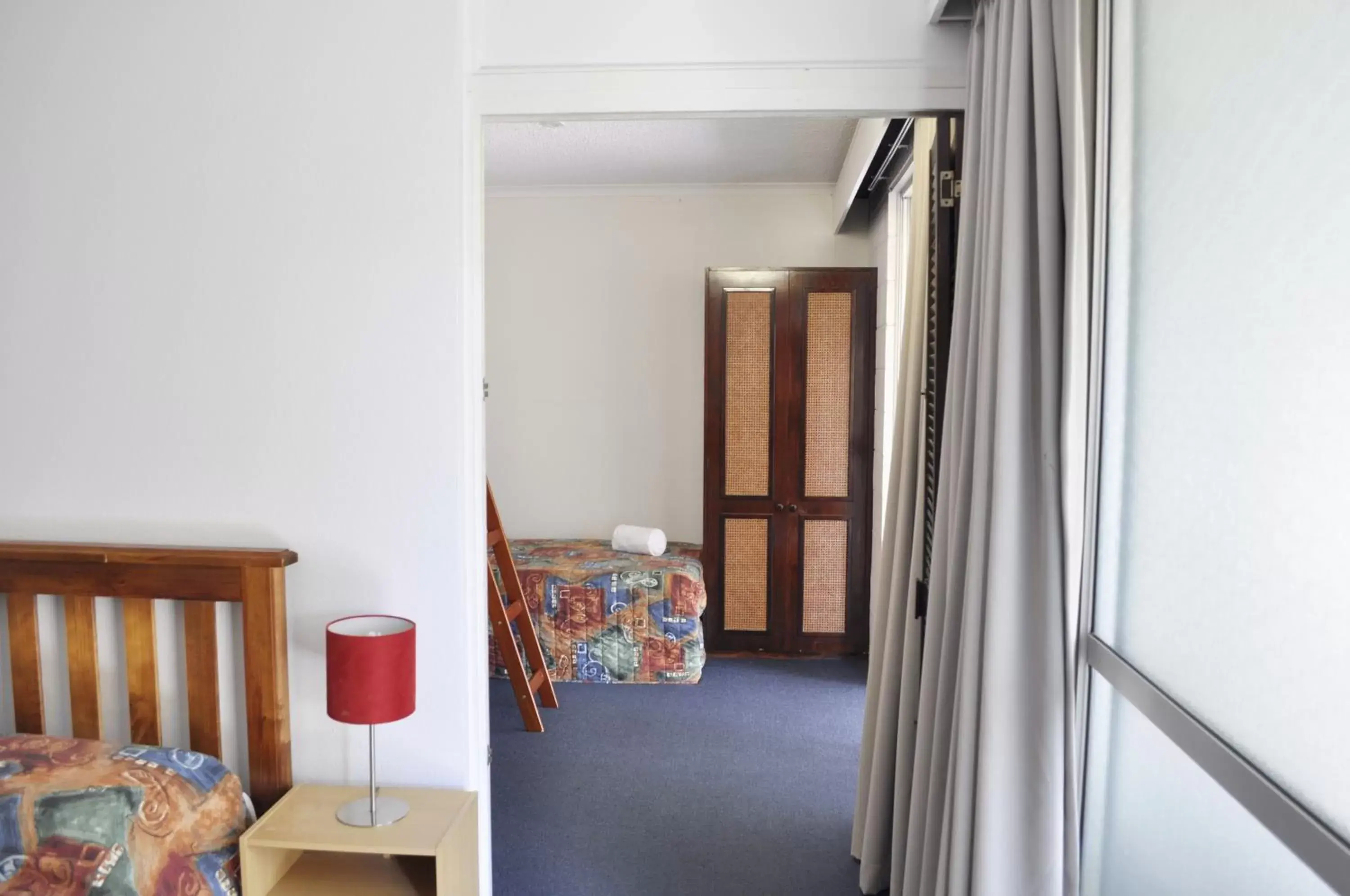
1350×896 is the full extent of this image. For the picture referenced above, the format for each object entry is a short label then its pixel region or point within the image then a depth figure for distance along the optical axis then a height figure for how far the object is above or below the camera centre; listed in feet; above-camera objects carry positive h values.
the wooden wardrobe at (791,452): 13.57 -0.84
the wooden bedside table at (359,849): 5.76 -3.08
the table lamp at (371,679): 5.83 -1.92
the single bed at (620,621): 13.01 -3.36
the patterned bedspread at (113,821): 5.28 -2.70
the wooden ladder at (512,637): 11.21 -3.18
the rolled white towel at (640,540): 13.96 -2.30
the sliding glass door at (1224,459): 3.16 -0.26
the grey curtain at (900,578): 7.38 -1.53
